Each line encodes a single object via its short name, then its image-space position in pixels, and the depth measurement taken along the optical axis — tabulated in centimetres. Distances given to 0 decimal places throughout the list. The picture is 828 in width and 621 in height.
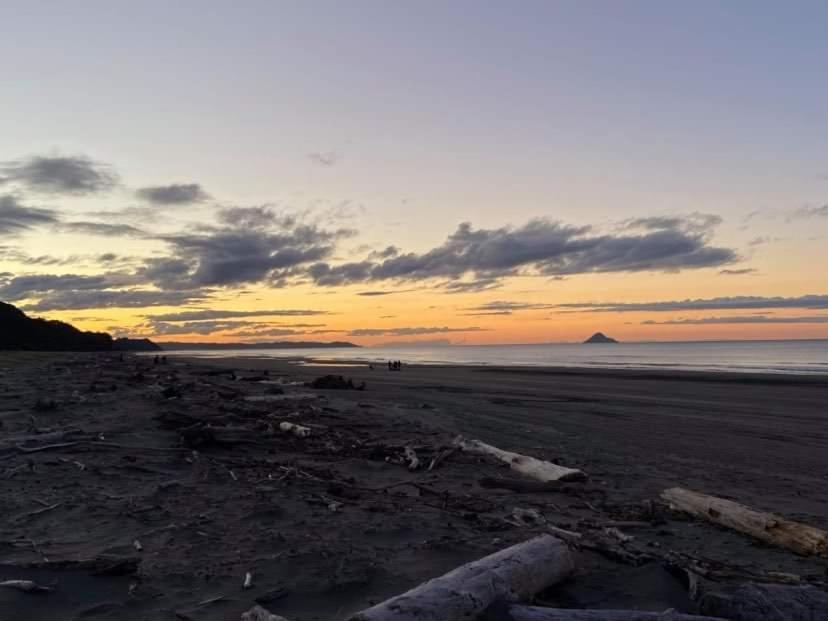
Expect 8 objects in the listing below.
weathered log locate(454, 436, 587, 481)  995
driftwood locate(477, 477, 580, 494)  932
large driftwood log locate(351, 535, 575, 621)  412
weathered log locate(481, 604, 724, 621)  416
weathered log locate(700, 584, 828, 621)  427
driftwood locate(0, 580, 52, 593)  494
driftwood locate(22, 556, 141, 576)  536
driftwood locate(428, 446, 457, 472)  1091
